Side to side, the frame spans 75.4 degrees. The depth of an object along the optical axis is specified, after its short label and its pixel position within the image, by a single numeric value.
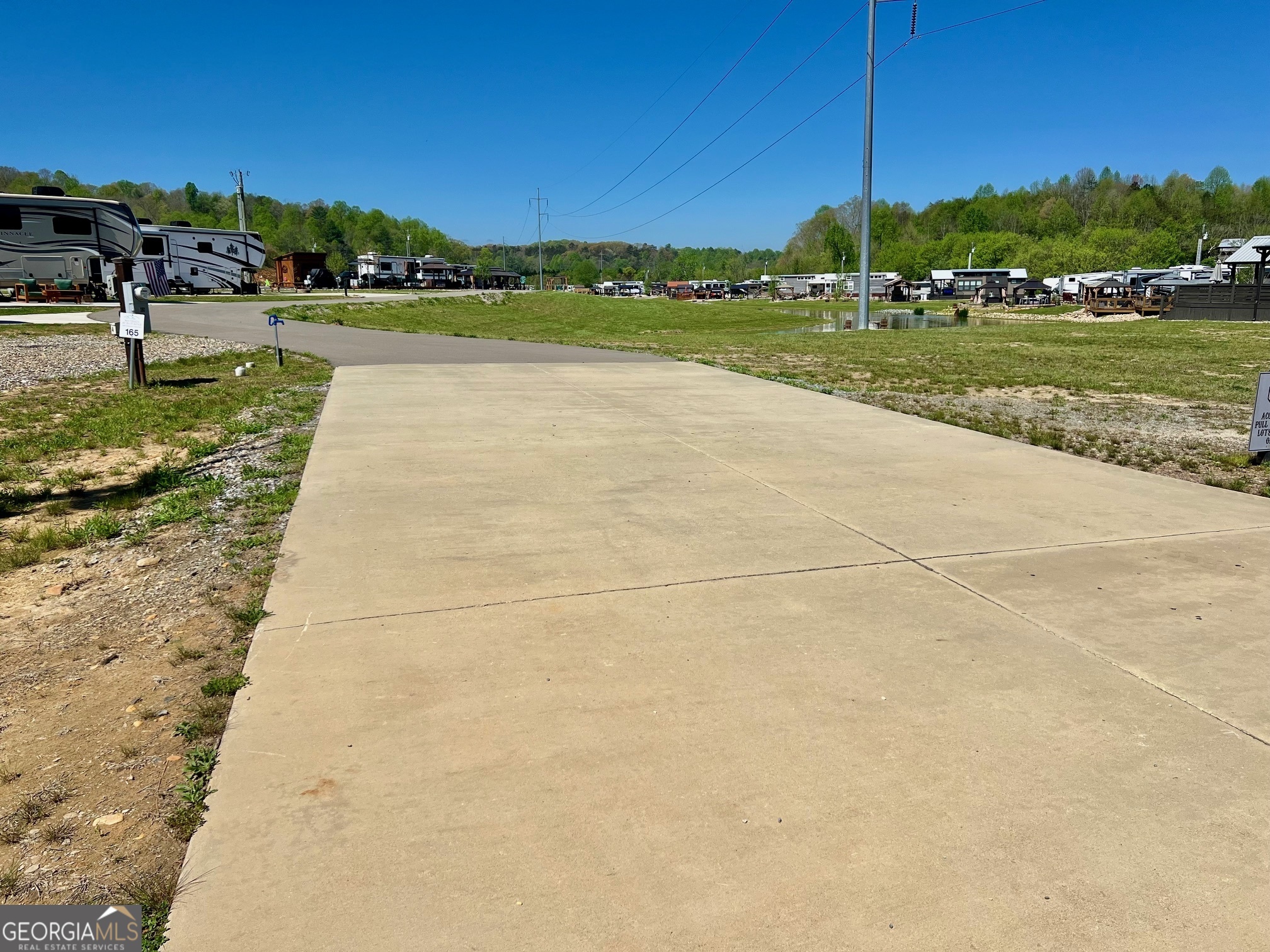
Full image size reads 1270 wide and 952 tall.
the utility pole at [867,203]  29.94
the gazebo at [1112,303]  50.00
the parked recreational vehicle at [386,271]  84.31
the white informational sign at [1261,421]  7.44
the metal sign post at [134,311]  11.98
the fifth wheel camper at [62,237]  35.78
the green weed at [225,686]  3.37
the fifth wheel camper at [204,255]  46.84
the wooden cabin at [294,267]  68.62
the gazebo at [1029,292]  81.19
